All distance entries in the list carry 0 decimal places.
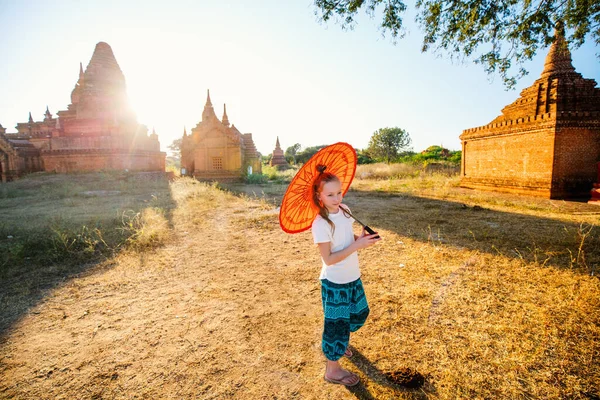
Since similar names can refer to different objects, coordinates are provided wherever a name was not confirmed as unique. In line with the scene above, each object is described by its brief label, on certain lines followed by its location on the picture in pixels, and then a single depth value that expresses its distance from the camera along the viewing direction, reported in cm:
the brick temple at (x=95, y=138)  1803
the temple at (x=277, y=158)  3444
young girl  183
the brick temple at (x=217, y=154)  1939
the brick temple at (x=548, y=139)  886
